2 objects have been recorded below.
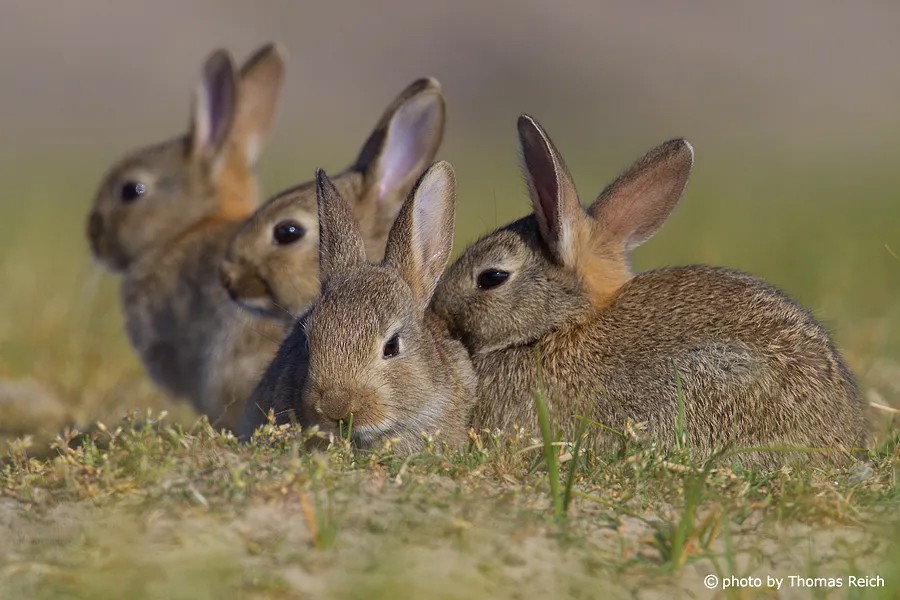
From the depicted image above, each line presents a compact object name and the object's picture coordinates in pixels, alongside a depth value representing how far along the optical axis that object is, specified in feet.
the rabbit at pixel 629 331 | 33.50
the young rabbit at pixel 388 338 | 31.53
